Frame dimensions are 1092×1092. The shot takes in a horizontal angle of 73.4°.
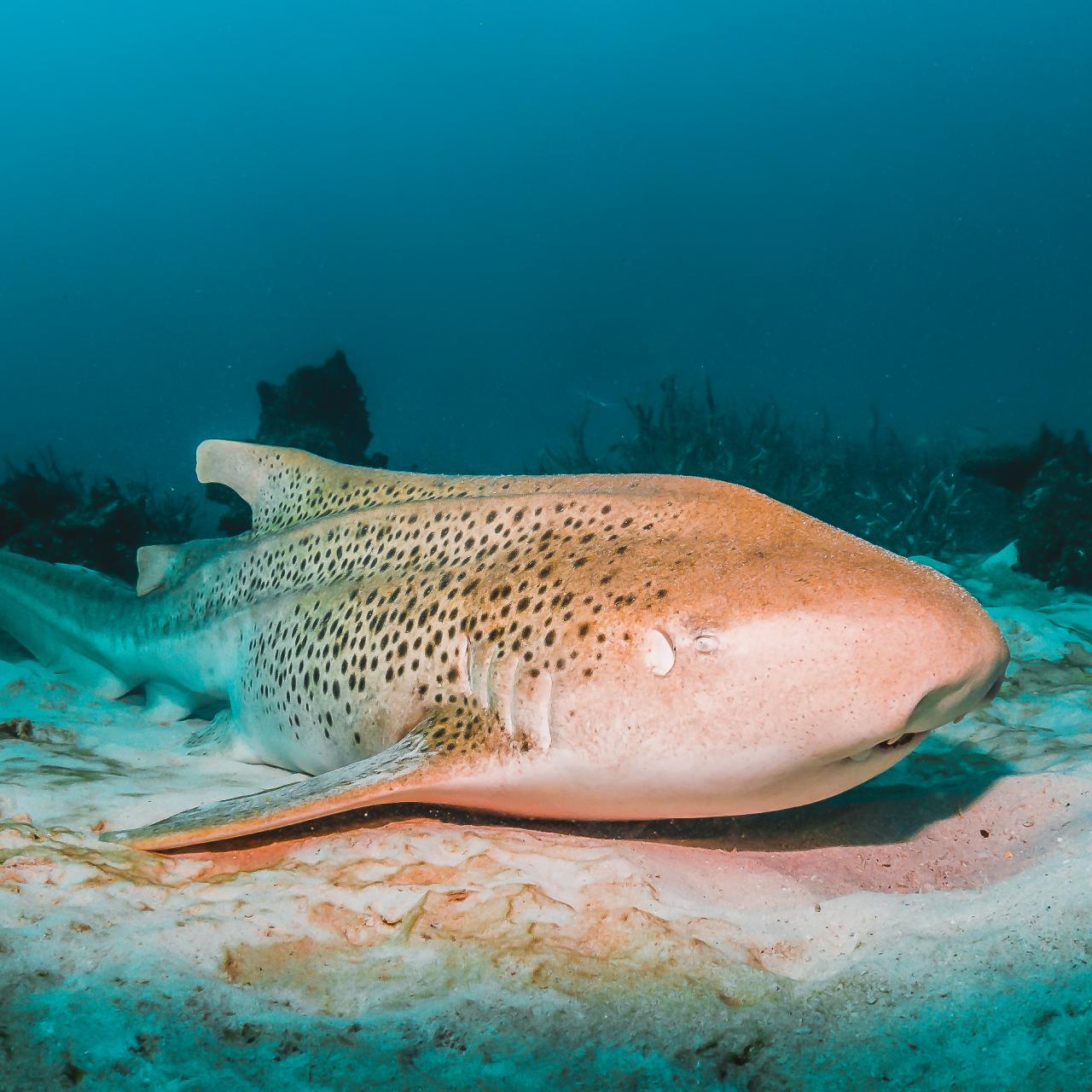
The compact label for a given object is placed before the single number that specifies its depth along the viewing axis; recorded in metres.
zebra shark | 2.28
